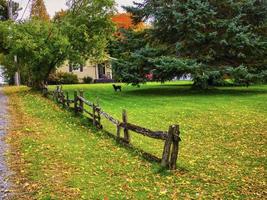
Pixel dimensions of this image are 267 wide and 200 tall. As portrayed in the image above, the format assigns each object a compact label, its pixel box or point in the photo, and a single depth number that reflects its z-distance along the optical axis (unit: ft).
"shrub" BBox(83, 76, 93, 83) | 188.03
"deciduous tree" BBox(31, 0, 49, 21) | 175.27
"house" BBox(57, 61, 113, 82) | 194.90
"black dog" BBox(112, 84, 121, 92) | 114.52
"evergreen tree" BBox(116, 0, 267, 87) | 96.63
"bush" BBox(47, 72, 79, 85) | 173.52
